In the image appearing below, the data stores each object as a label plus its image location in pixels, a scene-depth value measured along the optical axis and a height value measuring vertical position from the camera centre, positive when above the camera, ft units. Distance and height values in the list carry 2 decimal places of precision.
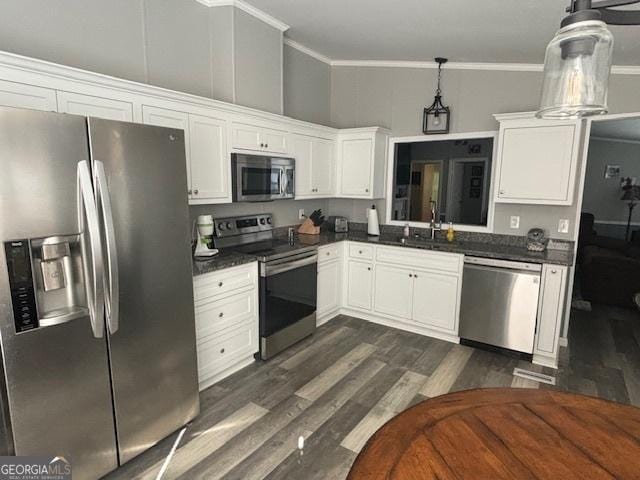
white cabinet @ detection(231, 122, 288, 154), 10.14 +1.44
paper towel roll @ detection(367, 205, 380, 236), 14.35 -1.36
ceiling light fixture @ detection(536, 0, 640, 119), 3.25 +1.24
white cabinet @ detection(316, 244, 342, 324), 12.71 -3.36
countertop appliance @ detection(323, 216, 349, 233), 15.08 -1.52
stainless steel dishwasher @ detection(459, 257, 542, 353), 10.36 -3.30
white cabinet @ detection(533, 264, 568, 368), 10.00 -3.41
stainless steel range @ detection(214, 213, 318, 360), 10.17 -2.67
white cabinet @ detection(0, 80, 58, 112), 5.90 +1.46
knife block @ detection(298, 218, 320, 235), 13.75 -1.54
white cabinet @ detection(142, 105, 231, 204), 8.64 +0.83
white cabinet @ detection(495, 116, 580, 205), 10.34 +0.87
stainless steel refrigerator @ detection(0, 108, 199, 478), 4.99 -1.58
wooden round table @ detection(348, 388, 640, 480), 3.18 -2.44
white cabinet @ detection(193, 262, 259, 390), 8.68 -3.38
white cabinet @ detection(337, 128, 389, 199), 13.88 +1.01
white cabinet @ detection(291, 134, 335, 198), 12.69 +0.83
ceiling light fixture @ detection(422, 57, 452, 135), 13.14 +2.63
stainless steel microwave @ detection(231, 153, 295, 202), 10.16 +0.28
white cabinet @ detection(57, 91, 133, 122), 6.60 +1.50
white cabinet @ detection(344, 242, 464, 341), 11.70 -3.37
